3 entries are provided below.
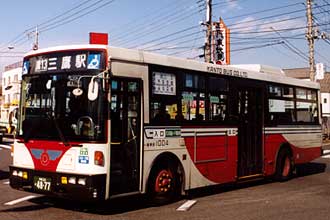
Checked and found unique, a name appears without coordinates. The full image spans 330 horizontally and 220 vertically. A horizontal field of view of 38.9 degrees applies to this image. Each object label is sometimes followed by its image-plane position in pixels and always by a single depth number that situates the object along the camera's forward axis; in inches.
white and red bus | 304.5
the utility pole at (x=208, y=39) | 1135.6
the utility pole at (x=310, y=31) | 1187.9
